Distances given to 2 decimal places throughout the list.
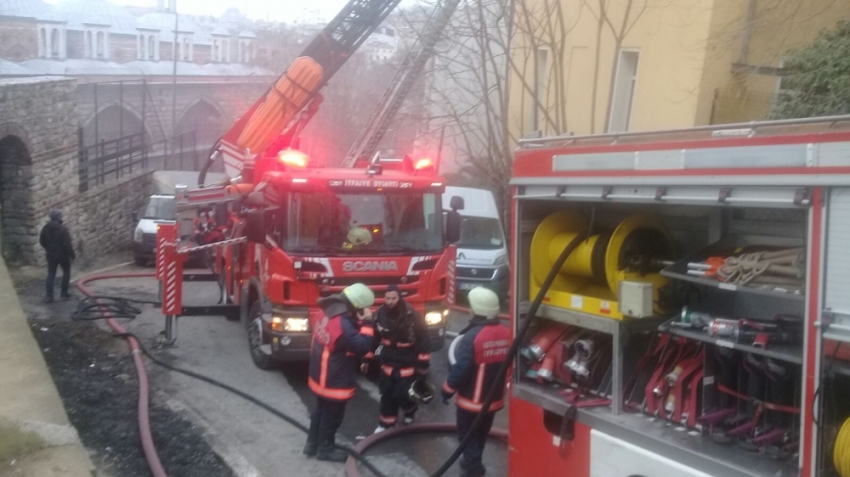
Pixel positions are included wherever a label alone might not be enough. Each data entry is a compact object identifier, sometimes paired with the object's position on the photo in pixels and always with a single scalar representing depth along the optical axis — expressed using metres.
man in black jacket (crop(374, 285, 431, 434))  7.29
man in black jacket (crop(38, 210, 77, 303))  13.47
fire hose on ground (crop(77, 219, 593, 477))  5.16
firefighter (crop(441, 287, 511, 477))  5.93
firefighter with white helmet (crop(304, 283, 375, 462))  6.45
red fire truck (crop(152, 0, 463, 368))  8.45
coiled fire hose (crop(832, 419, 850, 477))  3.46
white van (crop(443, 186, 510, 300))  13.40
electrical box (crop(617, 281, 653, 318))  4.64
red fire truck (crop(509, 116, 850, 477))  3.55
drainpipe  11.15
